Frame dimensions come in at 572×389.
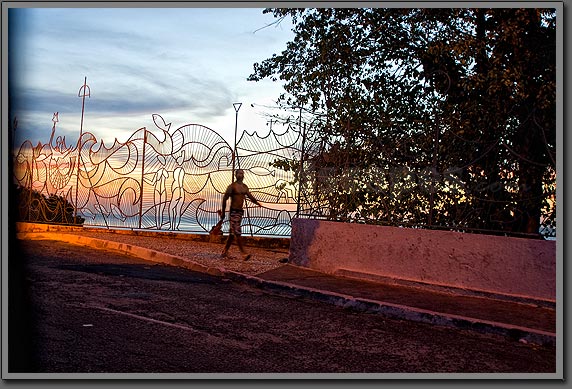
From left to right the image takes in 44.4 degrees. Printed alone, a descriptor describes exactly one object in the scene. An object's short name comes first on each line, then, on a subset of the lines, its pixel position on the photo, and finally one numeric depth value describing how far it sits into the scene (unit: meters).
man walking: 13.07
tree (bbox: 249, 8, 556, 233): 10.28
